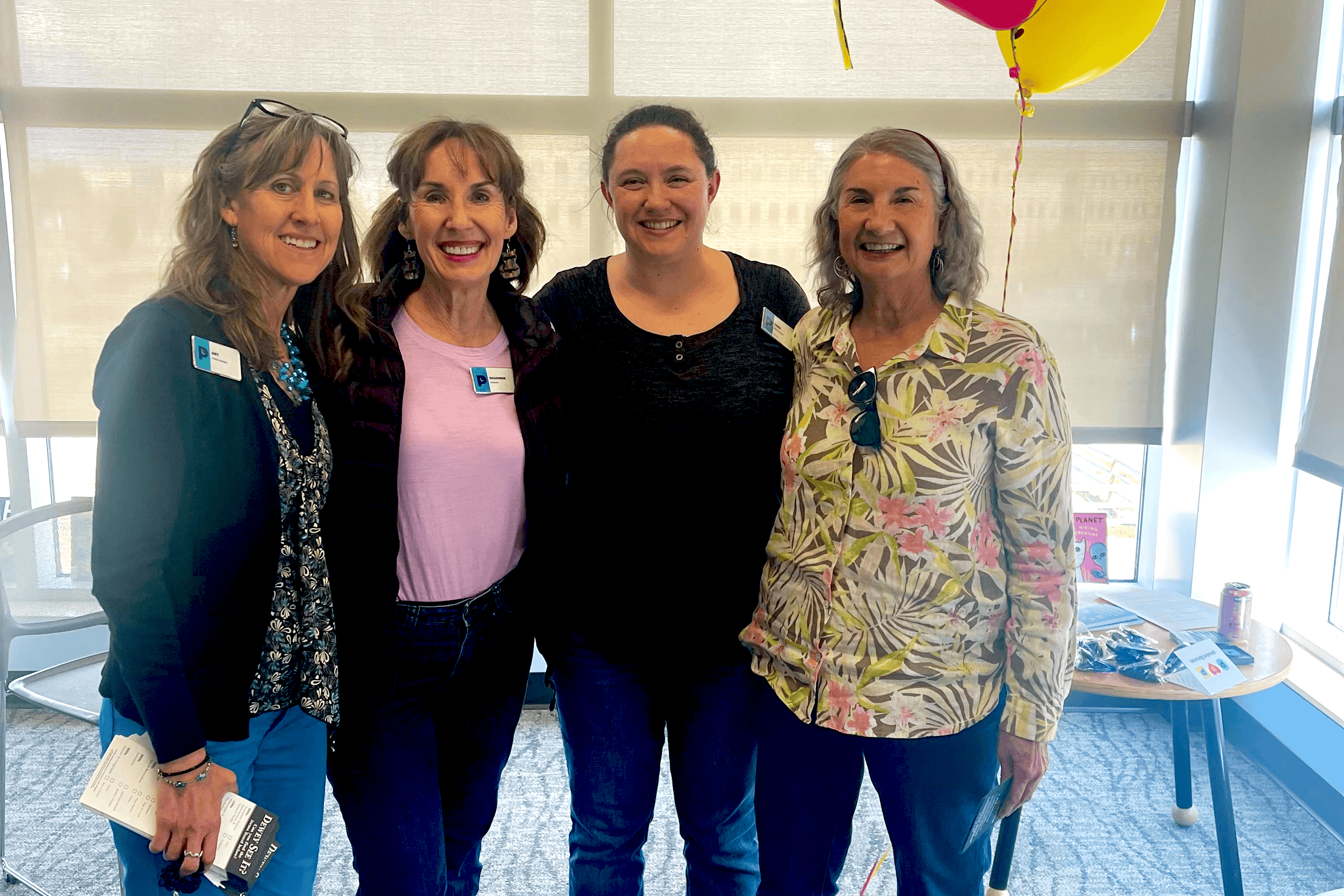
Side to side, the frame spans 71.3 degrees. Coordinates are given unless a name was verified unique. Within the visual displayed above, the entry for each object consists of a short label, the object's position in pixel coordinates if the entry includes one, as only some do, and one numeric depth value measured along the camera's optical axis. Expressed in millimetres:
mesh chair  2357
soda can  2316
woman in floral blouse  1415
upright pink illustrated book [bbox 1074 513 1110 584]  2783
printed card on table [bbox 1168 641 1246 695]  2090
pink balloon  1955
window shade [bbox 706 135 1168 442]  3148
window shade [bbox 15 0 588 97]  3000
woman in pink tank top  1505
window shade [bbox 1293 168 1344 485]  2703
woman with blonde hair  1248
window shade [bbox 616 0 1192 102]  3064
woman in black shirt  1642
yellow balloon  2004
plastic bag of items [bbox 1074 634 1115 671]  2180
